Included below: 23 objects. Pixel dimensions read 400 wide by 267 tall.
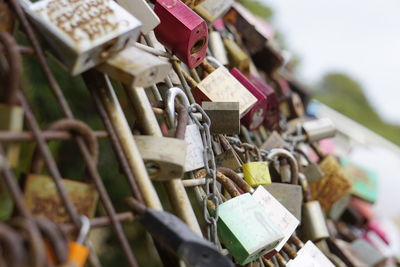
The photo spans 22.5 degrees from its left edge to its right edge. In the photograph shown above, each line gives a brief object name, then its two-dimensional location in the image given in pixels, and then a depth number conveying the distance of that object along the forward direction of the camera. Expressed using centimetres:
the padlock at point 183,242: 60
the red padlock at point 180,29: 75
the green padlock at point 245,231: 67
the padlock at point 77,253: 56
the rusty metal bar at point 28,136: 57
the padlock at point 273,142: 91
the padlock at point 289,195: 80
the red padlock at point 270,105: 96
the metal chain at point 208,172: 68
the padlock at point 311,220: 88
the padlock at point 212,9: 92
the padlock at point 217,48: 96
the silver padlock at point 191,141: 71
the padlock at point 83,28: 62
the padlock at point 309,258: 75
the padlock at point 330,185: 103
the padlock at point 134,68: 63
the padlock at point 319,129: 103
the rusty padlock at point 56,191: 59
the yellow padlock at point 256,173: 78
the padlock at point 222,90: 80
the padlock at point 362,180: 131
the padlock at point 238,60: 99
